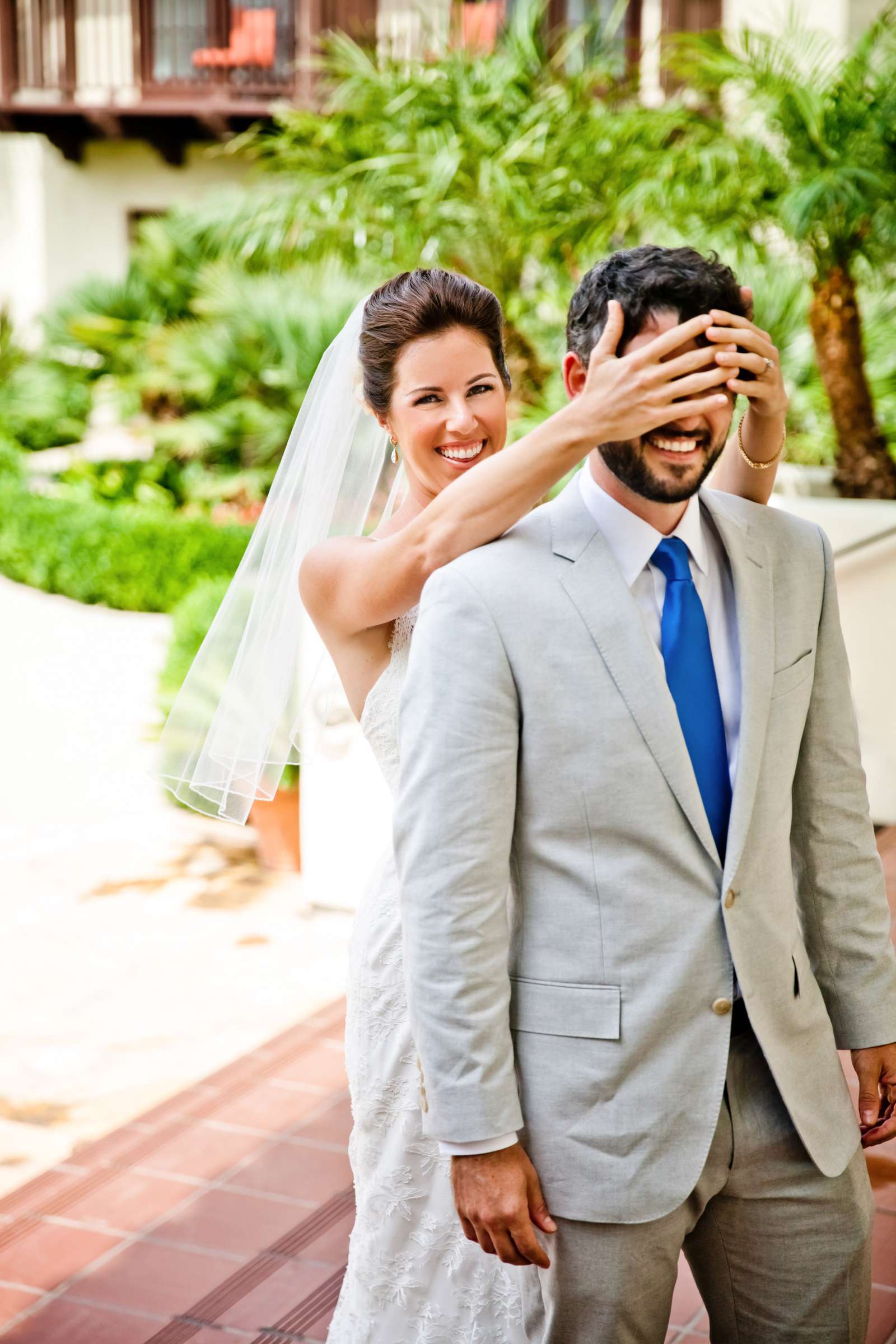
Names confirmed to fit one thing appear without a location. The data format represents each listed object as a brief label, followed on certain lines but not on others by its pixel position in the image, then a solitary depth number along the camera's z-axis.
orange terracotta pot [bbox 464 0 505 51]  13.83
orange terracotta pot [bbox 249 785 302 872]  6.17
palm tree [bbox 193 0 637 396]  7.54
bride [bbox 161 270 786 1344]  2.25
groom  1.67
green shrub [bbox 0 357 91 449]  15.06
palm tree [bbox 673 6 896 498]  5.88
